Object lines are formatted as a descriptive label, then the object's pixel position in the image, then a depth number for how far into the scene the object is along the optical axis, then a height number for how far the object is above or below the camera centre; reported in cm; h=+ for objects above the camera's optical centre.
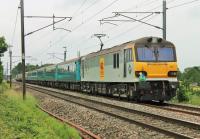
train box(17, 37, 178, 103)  2500 +84
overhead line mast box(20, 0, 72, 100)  3200 +311
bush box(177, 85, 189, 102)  2814 -60
